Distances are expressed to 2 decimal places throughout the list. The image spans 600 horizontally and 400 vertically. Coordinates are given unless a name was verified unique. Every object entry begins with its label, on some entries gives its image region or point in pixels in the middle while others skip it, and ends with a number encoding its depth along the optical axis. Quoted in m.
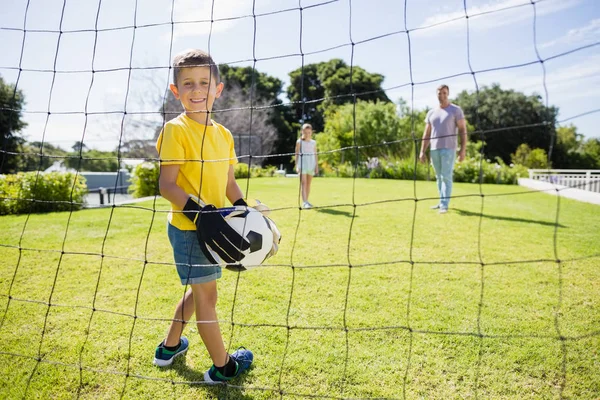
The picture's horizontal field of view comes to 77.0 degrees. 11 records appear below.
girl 5.59
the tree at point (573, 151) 22.44
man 4.81
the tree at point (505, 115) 28.47
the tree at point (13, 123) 12.20
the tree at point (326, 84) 27.81
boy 1.54
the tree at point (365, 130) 17.22
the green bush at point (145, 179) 8.62
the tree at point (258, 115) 21.56
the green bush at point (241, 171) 13.85
